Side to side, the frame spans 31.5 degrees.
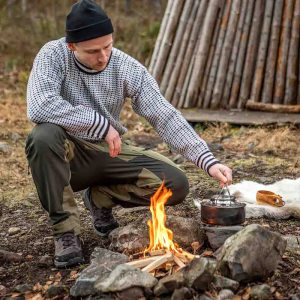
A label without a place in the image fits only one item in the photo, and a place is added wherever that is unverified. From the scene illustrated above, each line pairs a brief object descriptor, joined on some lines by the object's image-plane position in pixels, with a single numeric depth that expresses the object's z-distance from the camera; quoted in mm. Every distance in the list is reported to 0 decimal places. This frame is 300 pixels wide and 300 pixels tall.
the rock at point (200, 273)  2424
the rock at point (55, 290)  2617
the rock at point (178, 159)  5855
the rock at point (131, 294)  2436
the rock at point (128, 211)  4117
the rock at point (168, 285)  2426
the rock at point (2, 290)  2709
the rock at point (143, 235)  3078
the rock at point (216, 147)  6352
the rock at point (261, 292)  2400
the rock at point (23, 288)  2703
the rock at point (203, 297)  2402
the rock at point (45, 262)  3051
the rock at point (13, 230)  3727
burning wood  2643
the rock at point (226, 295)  2402
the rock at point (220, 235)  3086
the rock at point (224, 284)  2475
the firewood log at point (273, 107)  7278
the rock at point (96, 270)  2547
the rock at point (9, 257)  3131
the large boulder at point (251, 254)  2539
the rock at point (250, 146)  6350
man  3078
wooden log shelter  7285
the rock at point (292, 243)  3131
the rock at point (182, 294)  2367
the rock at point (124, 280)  2432
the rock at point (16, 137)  7038
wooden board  6988
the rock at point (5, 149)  6281
